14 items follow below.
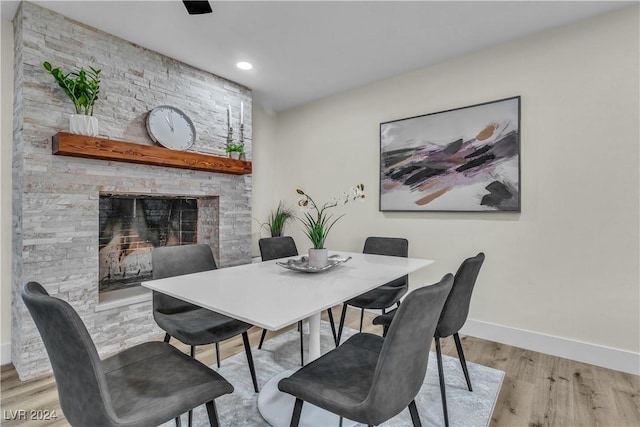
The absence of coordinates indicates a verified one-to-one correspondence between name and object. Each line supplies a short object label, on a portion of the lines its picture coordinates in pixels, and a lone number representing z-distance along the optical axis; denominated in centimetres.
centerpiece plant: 194
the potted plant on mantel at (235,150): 327
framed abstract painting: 261
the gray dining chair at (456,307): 158
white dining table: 116
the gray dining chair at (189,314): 170
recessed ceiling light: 299
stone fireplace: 215
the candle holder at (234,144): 328
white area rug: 168
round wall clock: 277
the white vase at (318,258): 188
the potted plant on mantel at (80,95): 221
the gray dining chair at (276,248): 260
